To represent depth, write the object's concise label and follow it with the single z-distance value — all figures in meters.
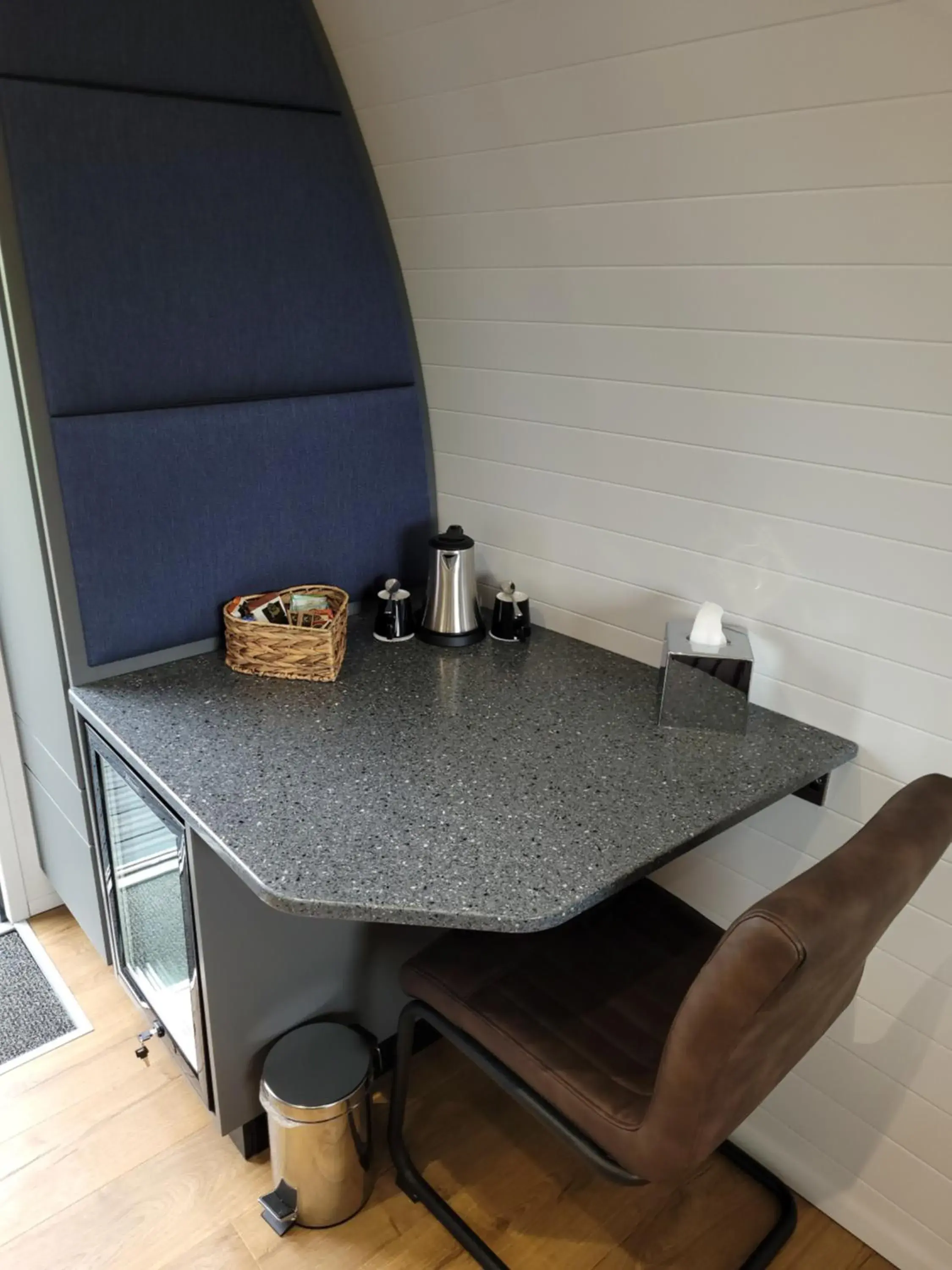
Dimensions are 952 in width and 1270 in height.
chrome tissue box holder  1.42
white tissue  1.45
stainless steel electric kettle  1.74
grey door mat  1.82
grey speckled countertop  1.12
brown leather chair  0.92
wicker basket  1.58
